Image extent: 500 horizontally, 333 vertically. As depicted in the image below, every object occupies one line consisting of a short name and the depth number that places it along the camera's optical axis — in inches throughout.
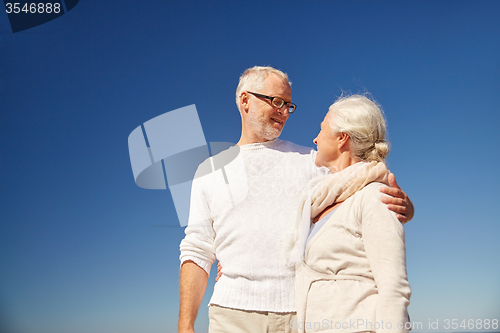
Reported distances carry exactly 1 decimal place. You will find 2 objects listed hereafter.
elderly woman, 63.7
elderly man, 97.4
